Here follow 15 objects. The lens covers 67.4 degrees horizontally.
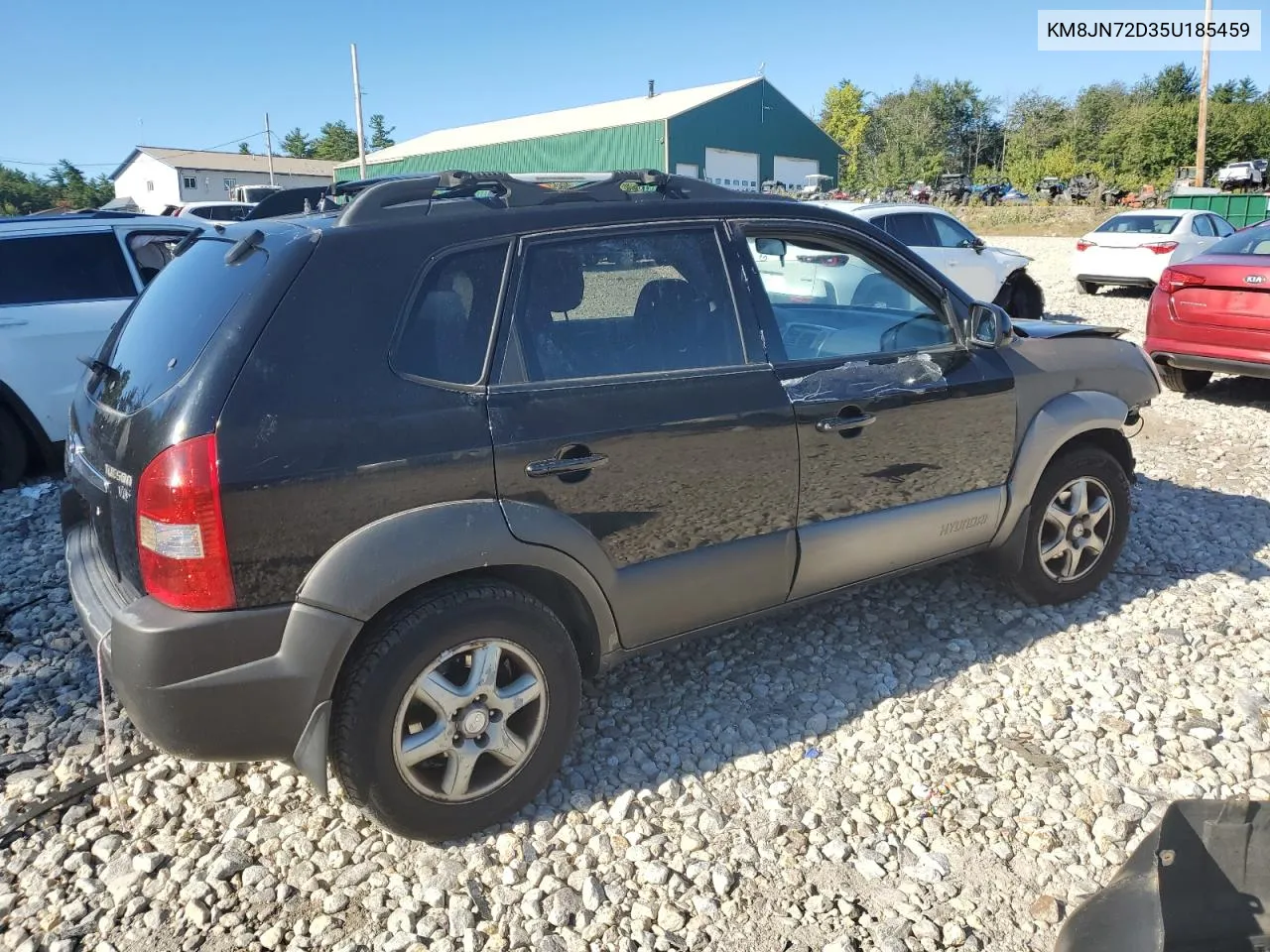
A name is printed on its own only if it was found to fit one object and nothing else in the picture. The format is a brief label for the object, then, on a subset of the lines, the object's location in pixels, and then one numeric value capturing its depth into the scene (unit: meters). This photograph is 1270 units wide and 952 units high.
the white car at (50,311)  6.15
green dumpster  26.98
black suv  2.45
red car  7.42
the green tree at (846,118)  72.50
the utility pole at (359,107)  34.31
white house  64.81
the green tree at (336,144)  83.75
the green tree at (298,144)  92.19
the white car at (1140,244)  15.01
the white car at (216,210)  21.78
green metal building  40.47
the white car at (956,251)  11.09
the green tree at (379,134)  91.12
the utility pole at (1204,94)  32.31
